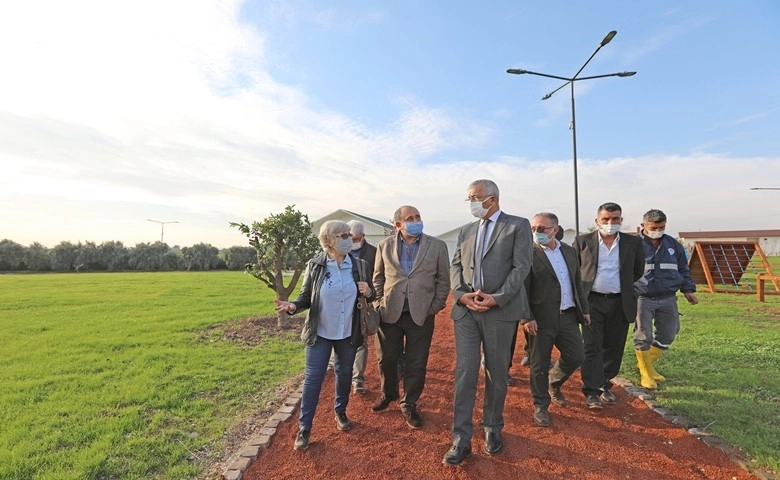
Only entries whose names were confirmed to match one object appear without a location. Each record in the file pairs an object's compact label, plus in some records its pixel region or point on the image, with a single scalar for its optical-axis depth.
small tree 8.84
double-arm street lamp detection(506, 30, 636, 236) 8.62
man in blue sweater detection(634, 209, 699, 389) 4.72
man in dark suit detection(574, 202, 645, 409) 4.25
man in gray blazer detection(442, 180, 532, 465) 3.22
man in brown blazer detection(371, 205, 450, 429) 3.90
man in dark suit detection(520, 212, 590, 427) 3.93
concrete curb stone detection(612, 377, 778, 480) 3.05
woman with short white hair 3.50
